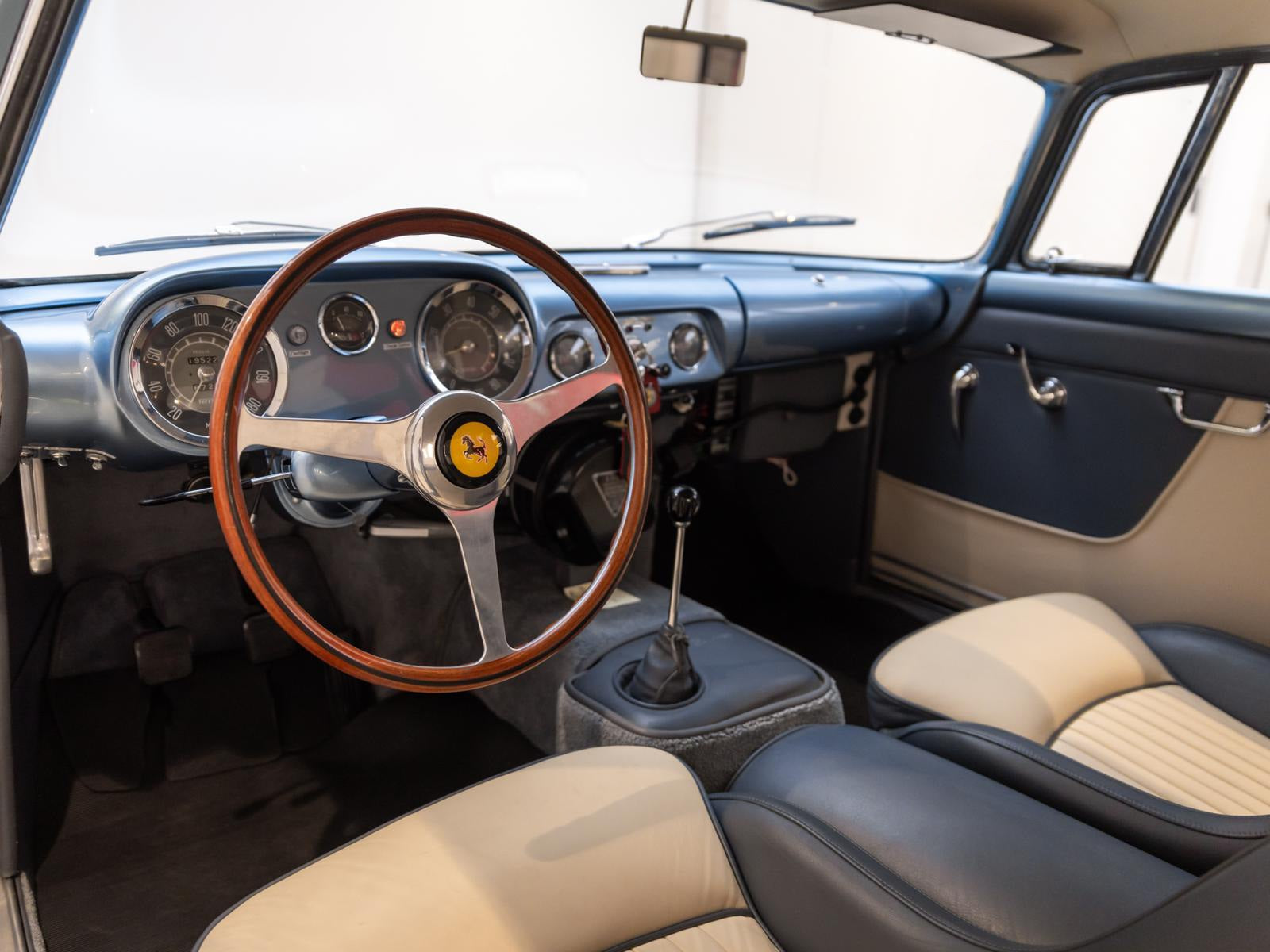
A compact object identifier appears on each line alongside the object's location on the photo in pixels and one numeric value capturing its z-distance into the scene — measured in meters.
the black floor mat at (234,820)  1.63
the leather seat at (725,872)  0.87
